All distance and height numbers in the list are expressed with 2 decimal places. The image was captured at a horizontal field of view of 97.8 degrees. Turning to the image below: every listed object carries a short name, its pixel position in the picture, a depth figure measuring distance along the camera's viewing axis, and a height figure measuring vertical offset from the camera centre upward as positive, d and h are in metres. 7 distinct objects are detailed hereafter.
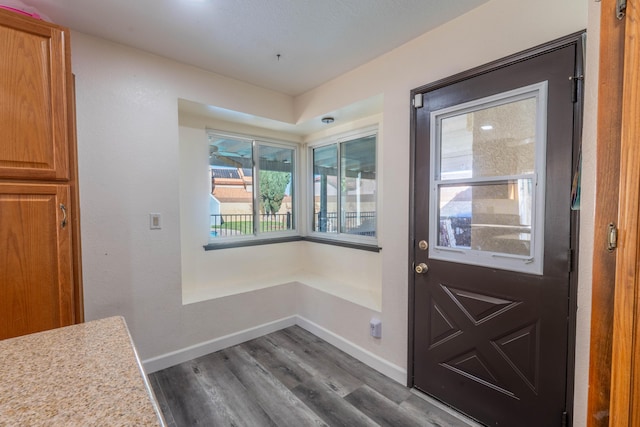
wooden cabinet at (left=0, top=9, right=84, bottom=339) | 1.20 +0.13
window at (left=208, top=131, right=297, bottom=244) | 2.99 +0.19
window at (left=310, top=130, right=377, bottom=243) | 2.92 +0.19
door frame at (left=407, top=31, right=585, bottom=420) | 1.28 +0.43
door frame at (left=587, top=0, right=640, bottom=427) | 0.54 -0.06
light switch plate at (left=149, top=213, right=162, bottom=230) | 2.17 -0.12
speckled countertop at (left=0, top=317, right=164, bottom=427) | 0.53 -0.40
